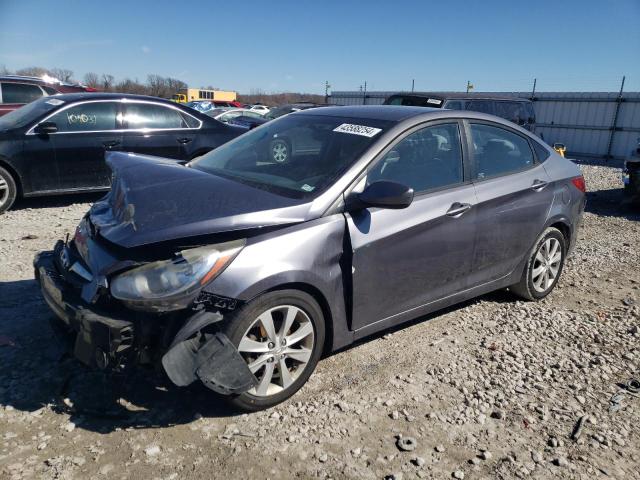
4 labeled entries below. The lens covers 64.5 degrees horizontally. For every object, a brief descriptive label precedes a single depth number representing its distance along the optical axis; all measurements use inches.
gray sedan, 99.8
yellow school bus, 2459.4
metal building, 722.8
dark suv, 373.7
